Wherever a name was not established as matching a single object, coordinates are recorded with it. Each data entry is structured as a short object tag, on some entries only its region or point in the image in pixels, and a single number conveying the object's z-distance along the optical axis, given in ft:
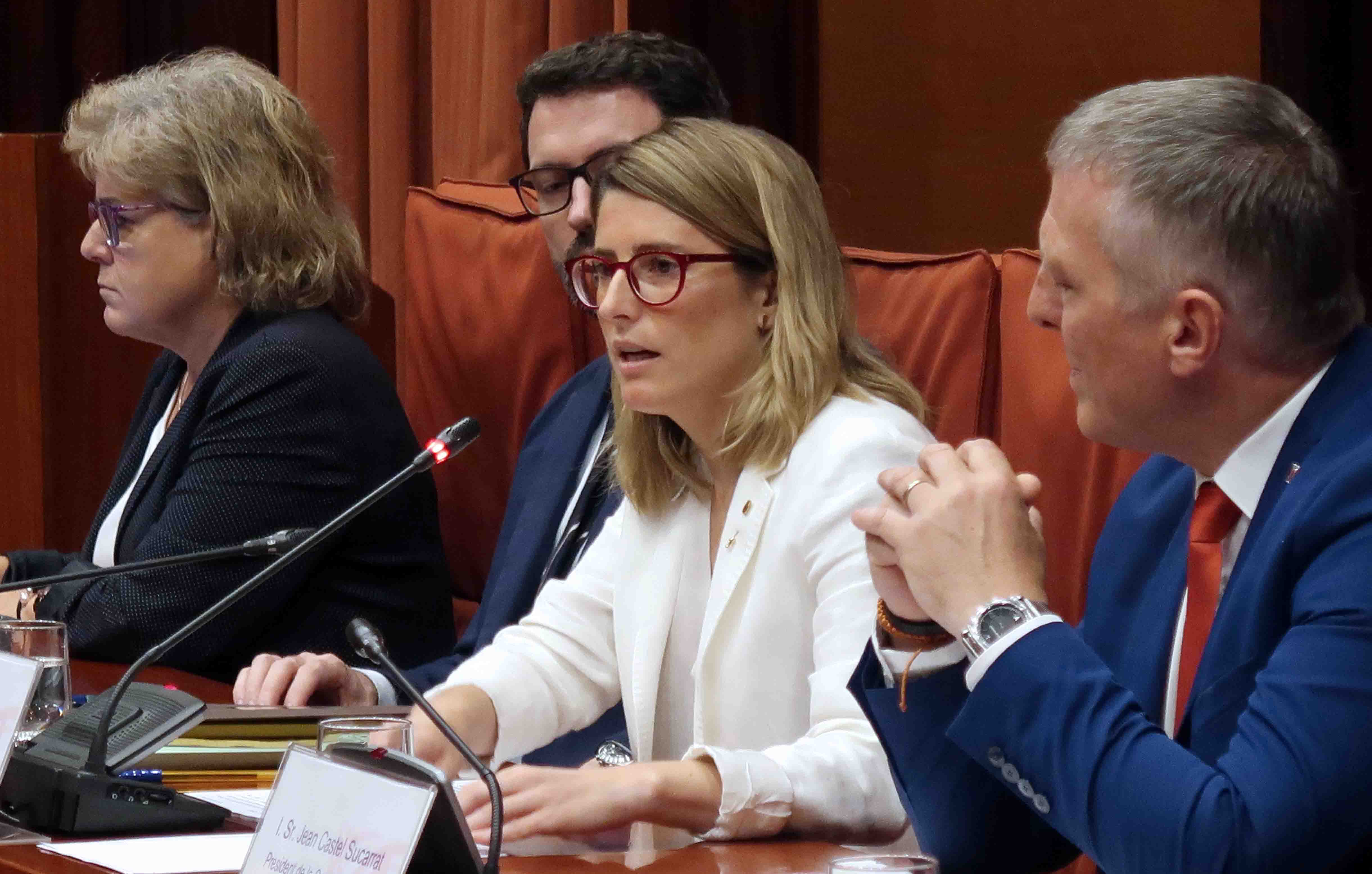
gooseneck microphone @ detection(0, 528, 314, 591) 25.69
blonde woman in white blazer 25.96
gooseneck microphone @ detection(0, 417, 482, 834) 24.69
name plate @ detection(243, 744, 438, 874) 23.44
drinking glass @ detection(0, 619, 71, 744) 25.62
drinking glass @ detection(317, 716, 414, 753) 24.11
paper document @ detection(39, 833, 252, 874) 24.18
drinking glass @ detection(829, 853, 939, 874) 23.23
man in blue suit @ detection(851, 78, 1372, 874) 23.69
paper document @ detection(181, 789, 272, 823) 24.90
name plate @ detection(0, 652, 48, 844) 24.87
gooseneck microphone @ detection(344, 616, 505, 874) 23.70
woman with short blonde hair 28.72
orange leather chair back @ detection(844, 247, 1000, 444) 27.33
